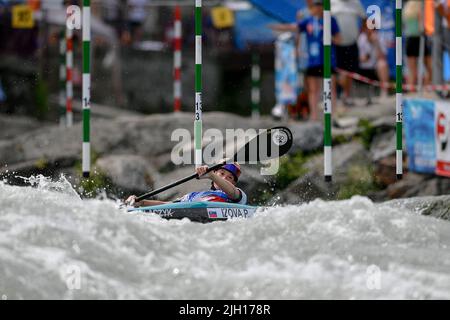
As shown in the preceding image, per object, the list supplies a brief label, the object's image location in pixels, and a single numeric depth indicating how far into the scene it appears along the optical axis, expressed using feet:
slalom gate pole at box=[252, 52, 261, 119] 64.03
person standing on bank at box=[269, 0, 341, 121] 47.03
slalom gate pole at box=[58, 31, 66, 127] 56.29
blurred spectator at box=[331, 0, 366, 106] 47.19
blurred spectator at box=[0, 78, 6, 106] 64.62
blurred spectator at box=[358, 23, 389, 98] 52.49
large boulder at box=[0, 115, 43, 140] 61.21
